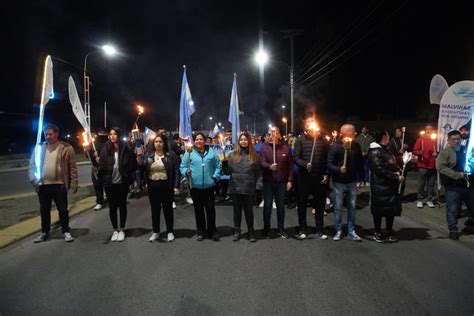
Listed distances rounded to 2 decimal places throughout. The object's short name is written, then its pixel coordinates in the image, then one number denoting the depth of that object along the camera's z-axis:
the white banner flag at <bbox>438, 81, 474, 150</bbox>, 7.55
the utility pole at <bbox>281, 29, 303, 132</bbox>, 21.35
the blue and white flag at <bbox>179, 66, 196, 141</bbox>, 9.27
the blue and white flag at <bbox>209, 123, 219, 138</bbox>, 17.65
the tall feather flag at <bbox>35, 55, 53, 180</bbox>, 6.09
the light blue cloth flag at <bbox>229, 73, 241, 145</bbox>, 9.51
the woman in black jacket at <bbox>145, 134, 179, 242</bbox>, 6.14
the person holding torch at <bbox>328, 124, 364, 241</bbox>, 6.04
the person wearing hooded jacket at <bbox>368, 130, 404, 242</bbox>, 5.80
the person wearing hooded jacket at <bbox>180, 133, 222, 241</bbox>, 6.15
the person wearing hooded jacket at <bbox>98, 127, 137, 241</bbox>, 6.19
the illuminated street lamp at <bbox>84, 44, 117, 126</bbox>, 12.43
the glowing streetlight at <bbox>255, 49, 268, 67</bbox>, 21.36
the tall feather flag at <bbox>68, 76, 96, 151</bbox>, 7.13
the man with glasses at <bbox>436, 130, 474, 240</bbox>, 6.18
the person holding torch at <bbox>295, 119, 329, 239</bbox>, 6.36
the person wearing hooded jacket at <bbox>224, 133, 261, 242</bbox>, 6.10
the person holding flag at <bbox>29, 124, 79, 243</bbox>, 6.11
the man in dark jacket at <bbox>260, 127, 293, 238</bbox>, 6.26
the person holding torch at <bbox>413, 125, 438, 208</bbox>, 8.64
